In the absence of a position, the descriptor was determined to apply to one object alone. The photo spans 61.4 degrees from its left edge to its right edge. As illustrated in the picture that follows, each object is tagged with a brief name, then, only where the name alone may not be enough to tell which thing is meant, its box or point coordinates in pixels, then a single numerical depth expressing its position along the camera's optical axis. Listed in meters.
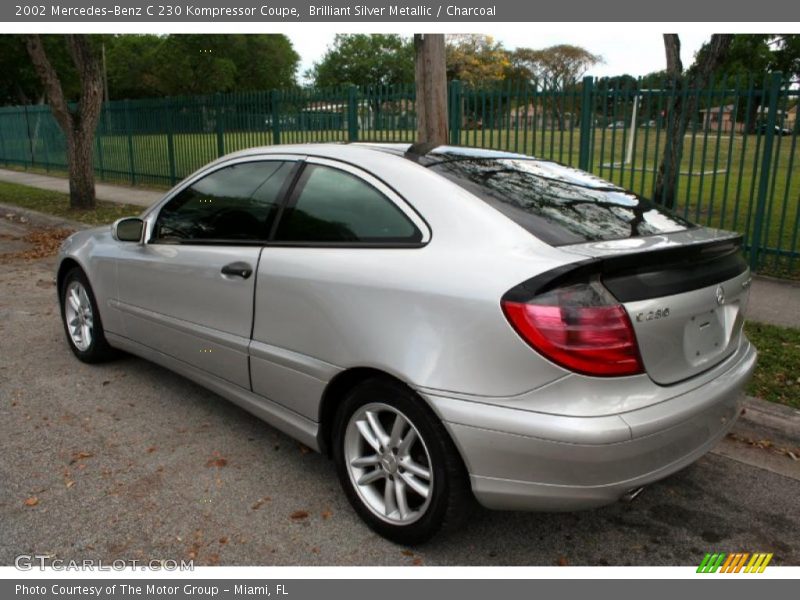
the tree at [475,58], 73.31
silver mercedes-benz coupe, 2.27
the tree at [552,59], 82.50
